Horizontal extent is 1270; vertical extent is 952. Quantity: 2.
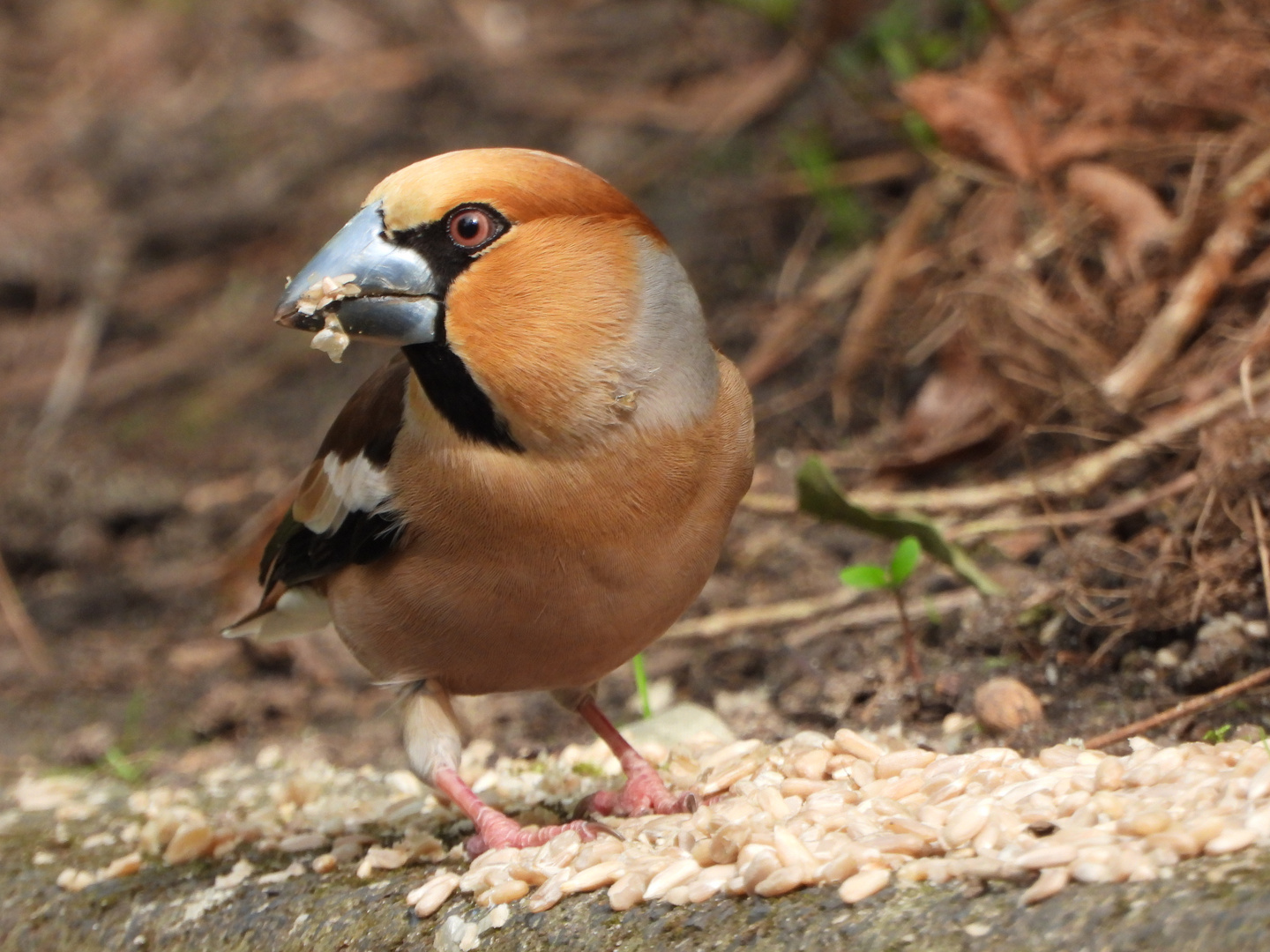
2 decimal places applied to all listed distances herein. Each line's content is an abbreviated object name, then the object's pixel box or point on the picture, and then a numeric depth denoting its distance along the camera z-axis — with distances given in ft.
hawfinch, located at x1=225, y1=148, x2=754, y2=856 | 17.58
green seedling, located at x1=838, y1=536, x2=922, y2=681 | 22.12
